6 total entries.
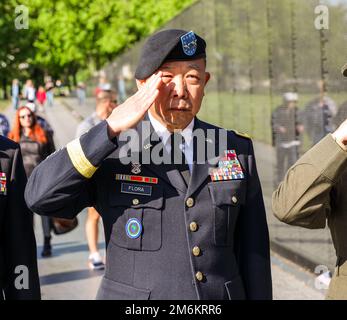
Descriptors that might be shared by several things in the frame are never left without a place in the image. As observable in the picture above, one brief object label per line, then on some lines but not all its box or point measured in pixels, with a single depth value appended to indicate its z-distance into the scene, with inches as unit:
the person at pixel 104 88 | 409.4
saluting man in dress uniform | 130.7
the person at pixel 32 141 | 401.4
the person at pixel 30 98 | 442.1
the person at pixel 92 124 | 371.0
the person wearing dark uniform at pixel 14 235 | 152.4
